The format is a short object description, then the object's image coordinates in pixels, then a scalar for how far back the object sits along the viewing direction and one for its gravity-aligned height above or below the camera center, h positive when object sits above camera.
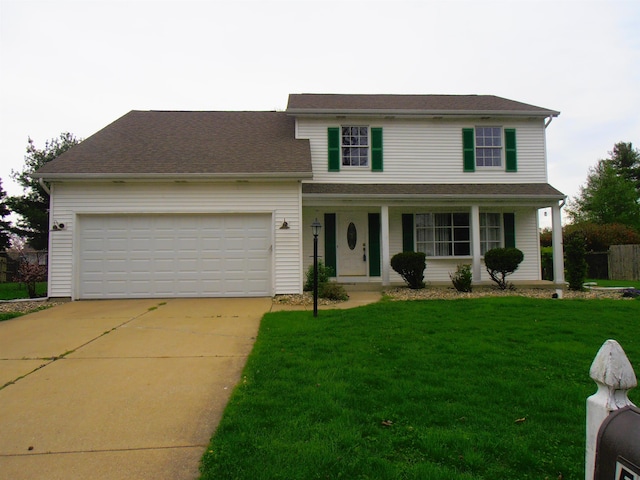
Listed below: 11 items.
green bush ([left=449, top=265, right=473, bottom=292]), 10.99 -0.66
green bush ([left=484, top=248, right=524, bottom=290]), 11.10 -0.14
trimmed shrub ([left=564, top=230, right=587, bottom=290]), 11.19 -0.20
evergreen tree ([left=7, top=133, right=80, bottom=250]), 22.48 +3.61
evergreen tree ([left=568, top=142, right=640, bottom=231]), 28.61 +4.18
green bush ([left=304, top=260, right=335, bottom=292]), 10.76 -0.50
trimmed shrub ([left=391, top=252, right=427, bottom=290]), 11.21 -0.25
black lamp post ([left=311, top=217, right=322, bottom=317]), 7.63 +0.06
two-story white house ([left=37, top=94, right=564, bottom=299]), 10.64 +1.86
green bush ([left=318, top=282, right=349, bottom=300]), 9.94 -0.86
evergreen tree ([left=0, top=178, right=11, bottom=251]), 20.64 +2.08
